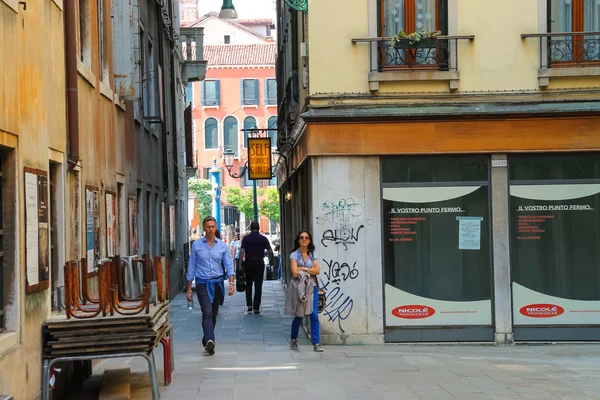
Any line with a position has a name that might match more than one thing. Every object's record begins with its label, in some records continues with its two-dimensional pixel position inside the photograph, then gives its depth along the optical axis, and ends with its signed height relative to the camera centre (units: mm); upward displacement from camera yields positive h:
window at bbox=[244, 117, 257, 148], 83688 +6041
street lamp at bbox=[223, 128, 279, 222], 43219 +1636
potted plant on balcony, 15172 +2256
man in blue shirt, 13867 -996
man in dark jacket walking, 20516 -1213
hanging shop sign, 28984 +1090
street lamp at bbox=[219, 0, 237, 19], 16344 +3062
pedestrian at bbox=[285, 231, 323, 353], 14336 -1288
